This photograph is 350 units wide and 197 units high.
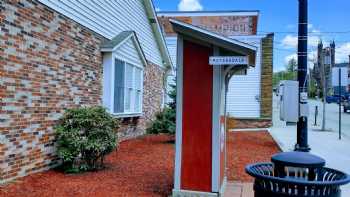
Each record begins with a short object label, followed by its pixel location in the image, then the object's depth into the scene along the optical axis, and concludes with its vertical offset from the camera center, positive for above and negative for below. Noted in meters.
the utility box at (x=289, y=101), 7.16 -0.02
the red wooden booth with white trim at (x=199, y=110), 6.23 -0.19
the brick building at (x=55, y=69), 7.01 +0.68
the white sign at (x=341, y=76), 17.12 +1.12
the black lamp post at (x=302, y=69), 7.45 +0.62
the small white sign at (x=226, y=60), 6.05 +0.62
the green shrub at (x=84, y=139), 8.08 -0.88
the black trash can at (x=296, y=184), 3.25 -0.73
